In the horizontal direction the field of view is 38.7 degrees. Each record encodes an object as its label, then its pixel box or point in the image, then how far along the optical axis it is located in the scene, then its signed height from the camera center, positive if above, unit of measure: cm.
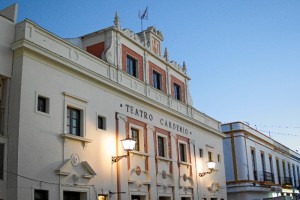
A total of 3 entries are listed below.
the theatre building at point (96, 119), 1411 +348
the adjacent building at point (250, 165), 3347 +289
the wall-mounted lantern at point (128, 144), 1638 +227
